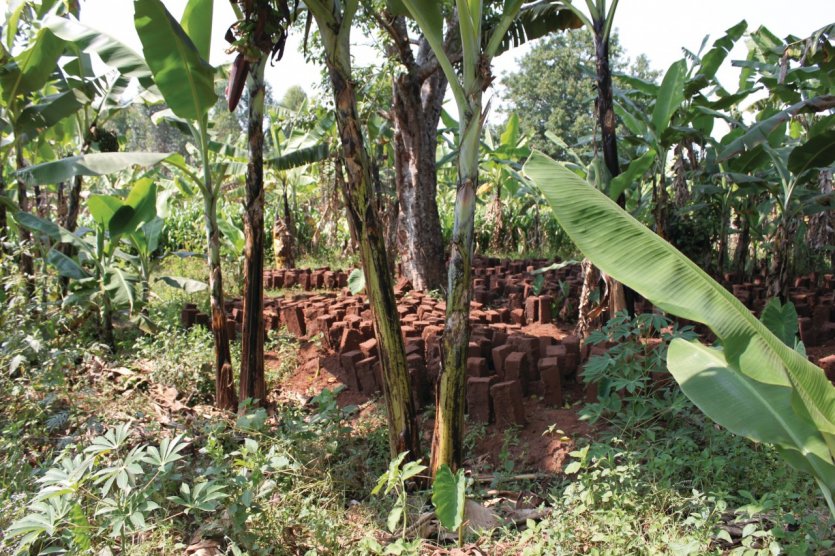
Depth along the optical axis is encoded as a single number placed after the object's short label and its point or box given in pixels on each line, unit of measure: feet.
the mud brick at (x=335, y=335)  18.17
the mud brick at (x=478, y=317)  18.72
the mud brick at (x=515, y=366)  13.56
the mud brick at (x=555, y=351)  14.11
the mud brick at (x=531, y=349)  14.58
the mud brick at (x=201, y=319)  21.48
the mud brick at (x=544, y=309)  19.85
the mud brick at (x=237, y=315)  21.59
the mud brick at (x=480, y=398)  12.98
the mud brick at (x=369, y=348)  15.62
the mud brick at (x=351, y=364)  15.46
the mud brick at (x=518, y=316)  19.63
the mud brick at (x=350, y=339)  17.44
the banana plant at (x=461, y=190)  9.69
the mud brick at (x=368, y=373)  15.26
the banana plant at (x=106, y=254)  18.92
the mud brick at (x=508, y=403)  12.70
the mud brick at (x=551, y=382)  13.37
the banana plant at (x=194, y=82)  12.45
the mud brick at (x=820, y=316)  17.98
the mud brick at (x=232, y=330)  20.07
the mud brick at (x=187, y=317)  21.54
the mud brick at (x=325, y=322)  19.06
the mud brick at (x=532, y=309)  20.05
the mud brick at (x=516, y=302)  22.27
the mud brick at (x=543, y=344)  14.73
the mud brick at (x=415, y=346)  15.14
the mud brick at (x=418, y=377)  14.26
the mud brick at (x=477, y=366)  13.93
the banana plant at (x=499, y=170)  35.96
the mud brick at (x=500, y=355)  14.47
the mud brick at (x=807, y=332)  16.70
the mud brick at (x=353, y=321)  17.80
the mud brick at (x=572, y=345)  14.42
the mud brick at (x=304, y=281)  29.43
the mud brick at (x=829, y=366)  12.83
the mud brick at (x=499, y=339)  15.79
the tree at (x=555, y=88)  122.01
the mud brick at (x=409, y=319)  17.85
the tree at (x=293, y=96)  154.81
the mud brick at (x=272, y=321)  21.68
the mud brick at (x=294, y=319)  20.92
